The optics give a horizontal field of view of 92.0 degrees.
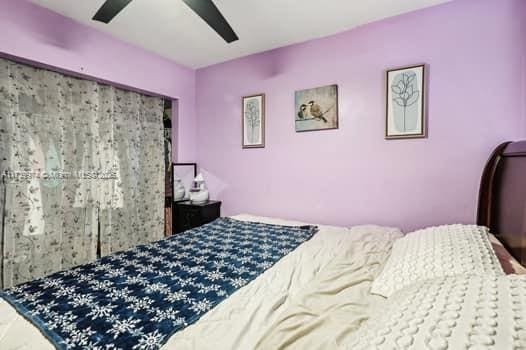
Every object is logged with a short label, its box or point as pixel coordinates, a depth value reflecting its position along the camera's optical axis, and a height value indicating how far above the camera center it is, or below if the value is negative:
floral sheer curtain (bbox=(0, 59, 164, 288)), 2.03 +0.01
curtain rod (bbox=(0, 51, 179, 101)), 1.96 +0.88
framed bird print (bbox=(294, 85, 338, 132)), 2.44 +0.62
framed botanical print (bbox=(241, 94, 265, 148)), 2.84 +0.56
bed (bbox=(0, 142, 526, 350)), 0.77 -0.50
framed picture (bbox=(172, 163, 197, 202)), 3.19 -0.10
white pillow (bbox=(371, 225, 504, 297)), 0.96 -0.36
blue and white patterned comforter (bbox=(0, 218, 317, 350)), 0.83 -0.51
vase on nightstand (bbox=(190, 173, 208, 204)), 3.10 -0.25
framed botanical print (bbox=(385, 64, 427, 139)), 2.05 +0.56
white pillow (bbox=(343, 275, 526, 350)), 0.47 -0.31
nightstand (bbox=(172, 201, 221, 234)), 2.95 -0.51
